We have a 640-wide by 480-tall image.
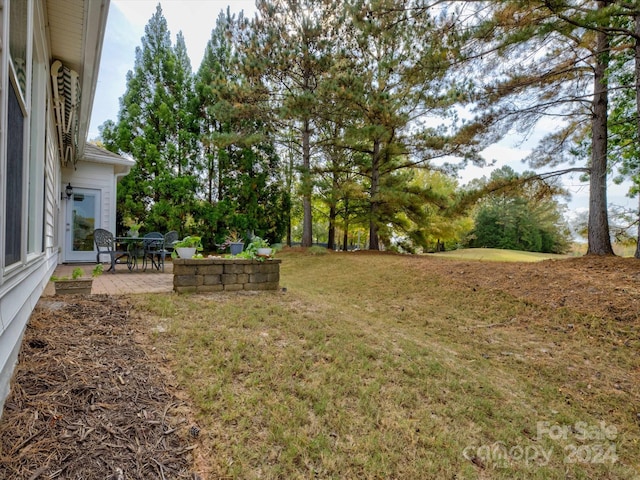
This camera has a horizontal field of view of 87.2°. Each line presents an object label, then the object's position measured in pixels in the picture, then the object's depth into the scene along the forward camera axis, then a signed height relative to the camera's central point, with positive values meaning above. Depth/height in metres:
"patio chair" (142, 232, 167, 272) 6.62 -0.33
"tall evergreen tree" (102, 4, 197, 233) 11.12 +3.28
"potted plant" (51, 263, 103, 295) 3.87 -0.66
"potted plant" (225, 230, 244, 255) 5.43 -0.24
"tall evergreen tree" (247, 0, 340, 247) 10.71 +6.15
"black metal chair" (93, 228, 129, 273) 6.20 -0.19
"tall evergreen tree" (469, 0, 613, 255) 6.29 +3.23
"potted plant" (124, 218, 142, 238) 11.17 +0.25
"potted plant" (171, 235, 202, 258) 4.55 -0.23
